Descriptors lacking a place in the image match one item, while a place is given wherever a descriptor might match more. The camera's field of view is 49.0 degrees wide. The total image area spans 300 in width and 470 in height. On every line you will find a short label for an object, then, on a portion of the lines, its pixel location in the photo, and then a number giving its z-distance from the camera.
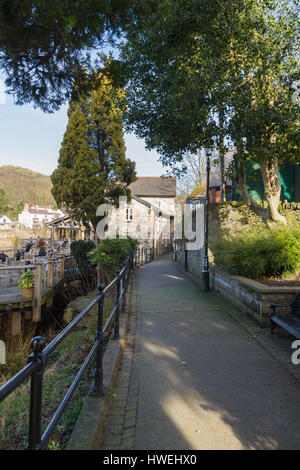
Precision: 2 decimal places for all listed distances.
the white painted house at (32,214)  93.32
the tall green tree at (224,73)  9.27
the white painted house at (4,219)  88.38
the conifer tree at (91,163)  19.70
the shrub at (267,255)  7.43
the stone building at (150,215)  33.66
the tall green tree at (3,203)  84.01
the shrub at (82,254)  17.34
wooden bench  4.64
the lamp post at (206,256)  10.46
